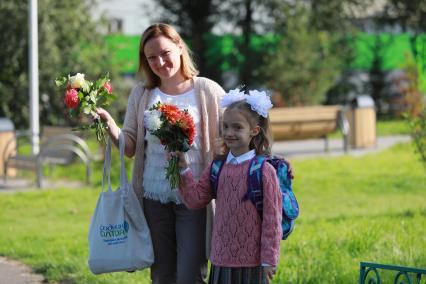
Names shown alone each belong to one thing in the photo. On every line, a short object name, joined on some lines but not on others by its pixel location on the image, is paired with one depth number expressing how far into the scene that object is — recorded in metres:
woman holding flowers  5.45
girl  4.95
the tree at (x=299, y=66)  25.78
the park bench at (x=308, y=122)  18.86
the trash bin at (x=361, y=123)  20.67
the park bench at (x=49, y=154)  14.09
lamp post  16.22
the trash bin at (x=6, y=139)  15.48
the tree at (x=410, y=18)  27.41
